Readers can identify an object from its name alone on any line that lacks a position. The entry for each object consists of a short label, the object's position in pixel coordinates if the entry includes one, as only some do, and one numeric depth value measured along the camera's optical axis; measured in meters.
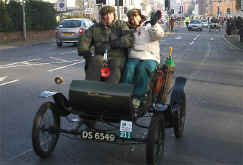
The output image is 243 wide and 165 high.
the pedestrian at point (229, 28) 44.51
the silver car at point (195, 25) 64.76
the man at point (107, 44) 5.68
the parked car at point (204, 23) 81.99
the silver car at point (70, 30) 27.89
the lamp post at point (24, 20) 34.00
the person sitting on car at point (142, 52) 5.54
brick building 147.60
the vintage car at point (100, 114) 4.92
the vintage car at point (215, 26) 68.14
